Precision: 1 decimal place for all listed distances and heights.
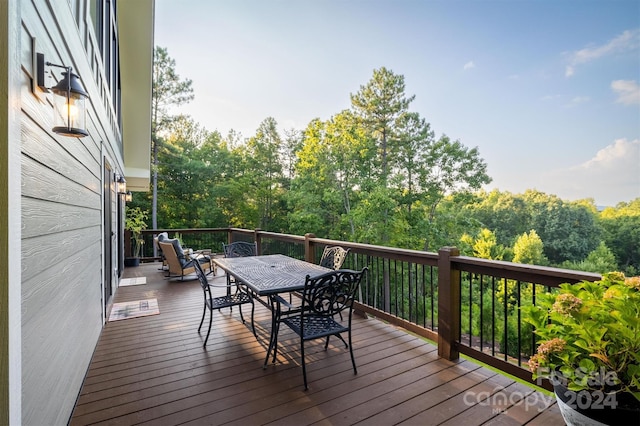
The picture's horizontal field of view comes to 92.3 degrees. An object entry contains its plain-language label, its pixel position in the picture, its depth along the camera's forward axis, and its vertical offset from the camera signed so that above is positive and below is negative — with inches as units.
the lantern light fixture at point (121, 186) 261.2 +23.2
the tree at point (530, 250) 802.8 -90.8
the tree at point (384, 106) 667.5 +237.3
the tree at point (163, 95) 651.5 +260.4
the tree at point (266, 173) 786.2 +103.6
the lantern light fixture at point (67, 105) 62.0 +23.5
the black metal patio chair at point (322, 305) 102.0 -32.3
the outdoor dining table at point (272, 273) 112.0 -26.5
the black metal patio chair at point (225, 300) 134.5 -41.8
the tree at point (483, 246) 690.2 -74.8
